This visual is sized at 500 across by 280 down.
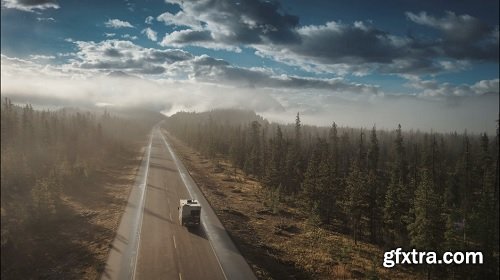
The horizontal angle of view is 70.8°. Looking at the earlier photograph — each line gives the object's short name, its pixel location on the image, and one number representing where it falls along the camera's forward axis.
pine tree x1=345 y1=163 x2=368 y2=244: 49.44
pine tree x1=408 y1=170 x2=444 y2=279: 35.84
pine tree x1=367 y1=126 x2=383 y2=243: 50.94
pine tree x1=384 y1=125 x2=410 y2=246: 47.78
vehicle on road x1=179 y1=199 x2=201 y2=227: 41.81
